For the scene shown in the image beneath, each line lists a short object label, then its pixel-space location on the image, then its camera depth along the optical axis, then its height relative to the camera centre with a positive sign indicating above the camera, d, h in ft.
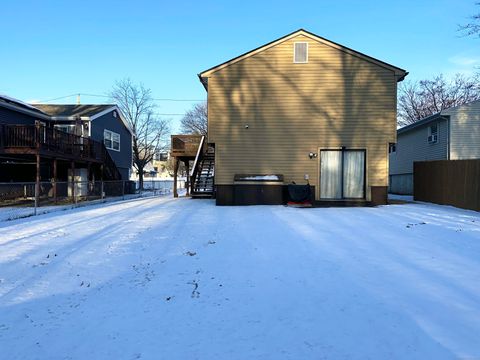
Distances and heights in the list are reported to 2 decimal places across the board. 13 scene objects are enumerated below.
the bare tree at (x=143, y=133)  129.43 +16.45
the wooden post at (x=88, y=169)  73.98 +1.26
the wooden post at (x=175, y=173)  70.44 +0.58
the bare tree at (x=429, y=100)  126.21 +29.35
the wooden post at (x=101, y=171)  77.56 +0.77
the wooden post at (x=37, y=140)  53.11 +5.11
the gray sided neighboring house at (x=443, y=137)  60.54 +7.65
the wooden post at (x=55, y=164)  59.44 +1.75
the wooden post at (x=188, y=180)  72.94 -0.91
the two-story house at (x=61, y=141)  54.60 +5.95
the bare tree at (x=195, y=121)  197.57 +31.15
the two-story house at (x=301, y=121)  49.14 +7.85
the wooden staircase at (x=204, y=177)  63.57 -0.15
